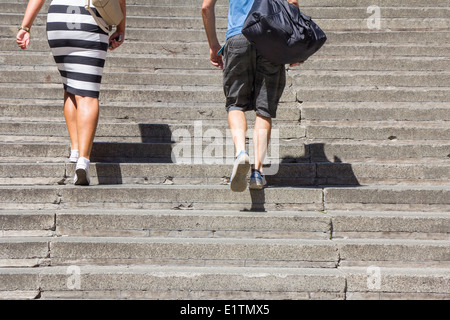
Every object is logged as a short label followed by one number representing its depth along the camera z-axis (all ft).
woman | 27.86
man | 26.61
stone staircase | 22.75
